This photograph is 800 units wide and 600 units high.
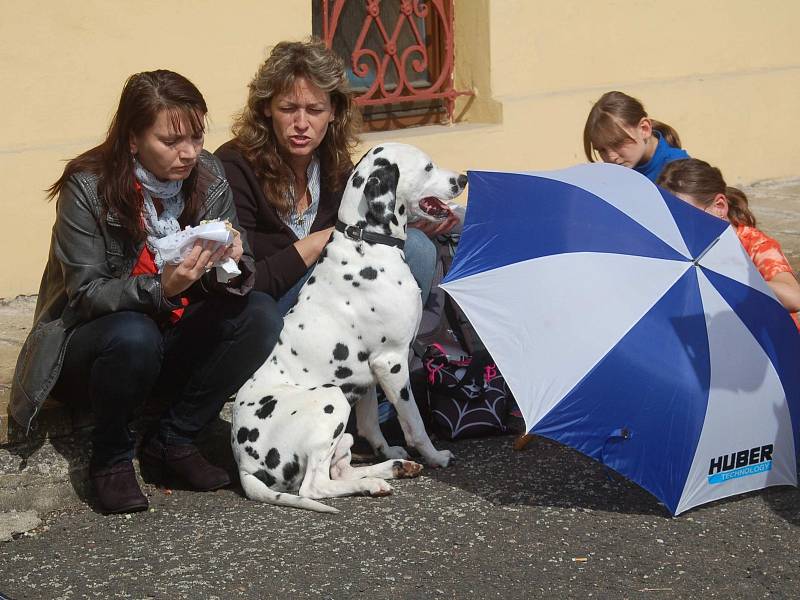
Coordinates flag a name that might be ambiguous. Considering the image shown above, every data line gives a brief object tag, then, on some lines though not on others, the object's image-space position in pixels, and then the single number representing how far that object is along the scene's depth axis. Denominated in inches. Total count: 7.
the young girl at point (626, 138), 401.1
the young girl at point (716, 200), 358.3
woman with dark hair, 304.2
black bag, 366.9
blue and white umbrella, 290.8
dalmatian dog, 325.7
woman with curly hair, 350.9
